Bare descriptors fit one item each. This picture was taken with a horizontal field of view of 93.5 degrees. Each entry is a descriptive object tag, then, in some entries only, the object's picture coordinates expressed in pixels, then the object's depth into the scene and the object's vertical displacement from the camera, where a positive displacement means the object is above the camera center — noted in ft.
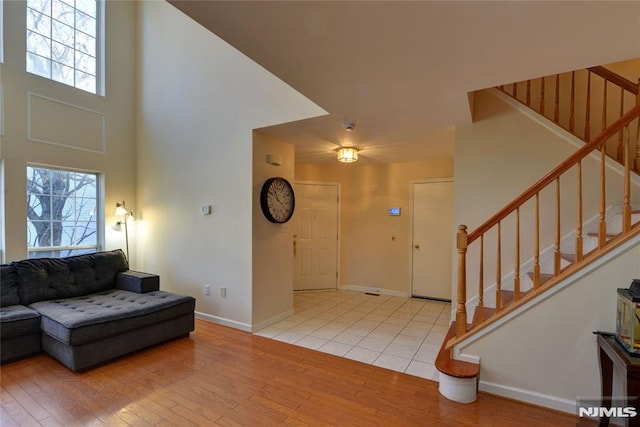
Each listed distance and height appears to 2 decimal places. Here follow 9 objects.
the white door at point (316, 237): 17.54 -1.45
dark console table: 4.95 -2.73
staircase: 6.57 -0.24
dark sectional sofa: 8.47 -3.12
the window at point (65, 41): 12.73 +7.70
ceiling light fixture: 12.73 +2.47
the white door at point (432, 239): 15.62 -1.38
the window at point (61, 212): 12.54 -0.05
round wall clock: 11.76 +0.50
